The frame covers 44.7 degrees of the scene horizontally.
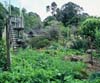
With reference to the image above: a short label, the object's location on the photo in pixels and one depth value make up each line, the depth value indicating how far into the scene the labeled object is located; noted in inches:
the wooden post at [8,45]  134.7
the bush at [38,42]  315.5
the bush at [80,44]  288.7
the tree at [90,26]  221.7
